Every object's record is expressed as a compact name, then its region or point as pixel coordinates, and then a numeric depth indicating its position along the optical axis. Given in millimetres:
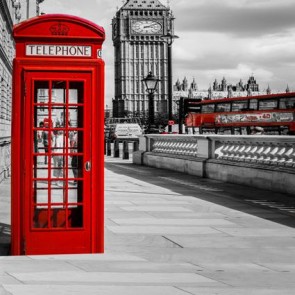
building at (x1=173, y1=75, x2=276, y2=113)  181500
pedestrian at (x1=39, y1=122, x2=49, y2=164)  6836
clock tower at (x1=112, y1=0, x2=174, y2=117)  168750
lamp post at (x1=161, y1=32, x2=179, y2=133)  24680
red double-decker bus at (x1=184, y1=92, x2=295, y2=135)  35938
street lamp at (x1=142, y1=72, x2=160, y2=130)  24469
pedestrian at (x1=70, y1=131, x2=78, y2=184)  6938
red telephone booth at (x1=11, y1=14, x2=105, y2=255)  6789
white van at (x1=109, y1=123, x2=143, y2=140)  62281
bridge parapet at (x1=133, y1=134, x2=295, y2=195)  14242
